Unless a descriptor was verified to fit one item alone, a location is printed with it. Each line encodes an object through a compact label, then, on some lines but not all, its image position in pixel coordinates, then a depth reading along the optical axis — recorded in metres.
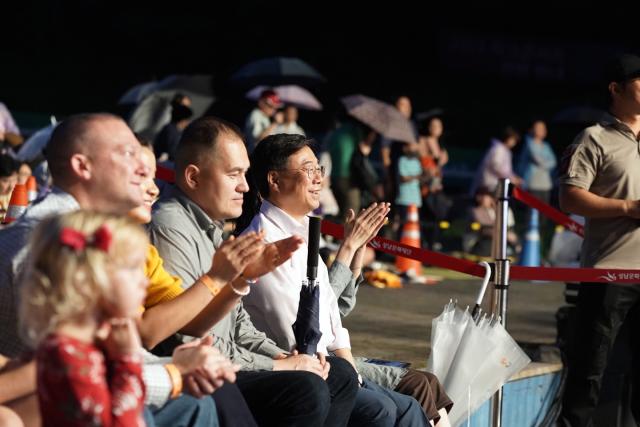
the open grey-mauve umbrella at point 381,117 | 23.57
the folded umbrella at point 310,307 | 8.06
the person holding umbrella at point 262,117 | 22.68
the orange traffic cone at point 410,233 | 21.46
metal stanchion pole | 10.62
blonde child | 5.06
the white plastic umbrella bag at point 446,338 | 10.05
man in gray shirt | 7.40
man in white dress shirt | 8.55
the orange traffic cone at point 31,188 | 12.70
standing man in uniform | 10.57
